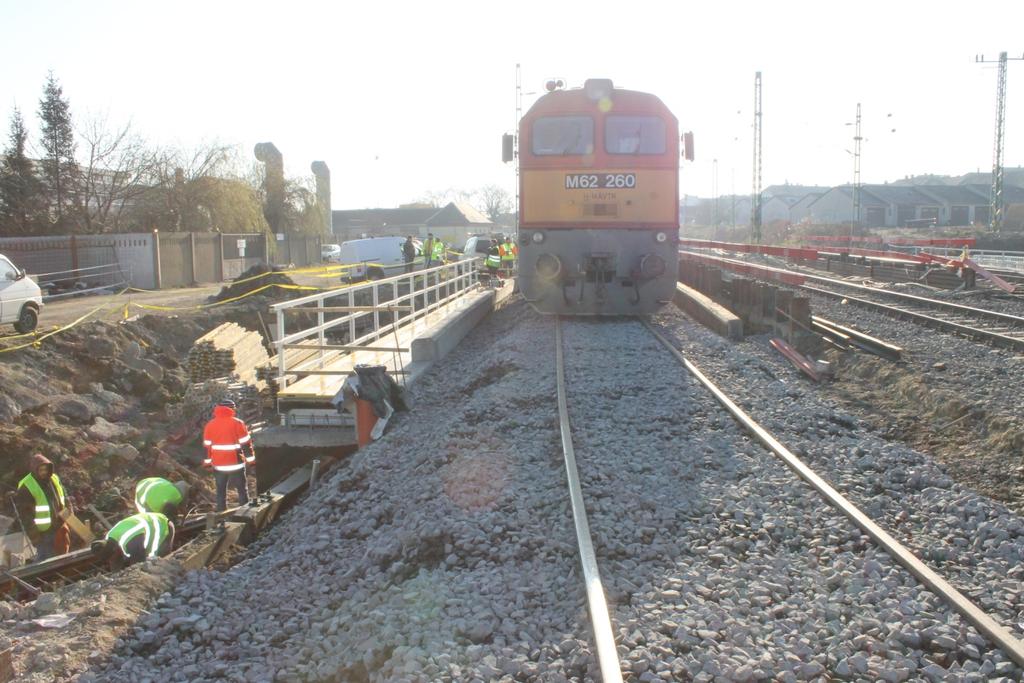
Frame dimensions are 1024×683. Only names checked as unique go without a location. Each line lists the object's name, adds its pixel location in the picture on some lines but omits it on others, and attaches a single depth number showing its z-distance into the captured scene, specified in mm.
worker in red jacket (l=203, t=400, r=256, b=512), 8992
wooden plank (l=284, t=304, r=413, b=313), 10776
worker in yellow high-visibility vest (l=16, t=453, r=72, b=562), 9094
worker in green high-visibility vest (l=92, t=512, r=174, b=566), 7297
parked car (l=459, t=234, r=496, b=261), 34875
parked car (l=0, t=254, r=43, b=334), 16094
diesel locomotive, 13984
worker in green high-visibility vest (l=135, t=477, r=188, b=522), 8547
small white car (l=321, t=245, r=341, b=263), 49866
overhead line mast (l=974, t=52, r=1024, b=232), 43750
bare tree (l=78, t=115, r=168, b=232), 36250
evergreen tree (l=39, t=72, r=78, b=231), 35250
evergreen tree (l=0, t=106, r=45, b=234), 33656
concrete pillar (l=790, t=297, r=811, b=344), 13391
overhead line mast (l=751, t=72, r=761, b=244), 44281
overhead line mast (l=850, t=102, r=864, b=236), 48281
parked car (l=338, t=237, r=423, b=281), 32438
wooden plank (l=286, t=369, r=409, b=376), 10523
